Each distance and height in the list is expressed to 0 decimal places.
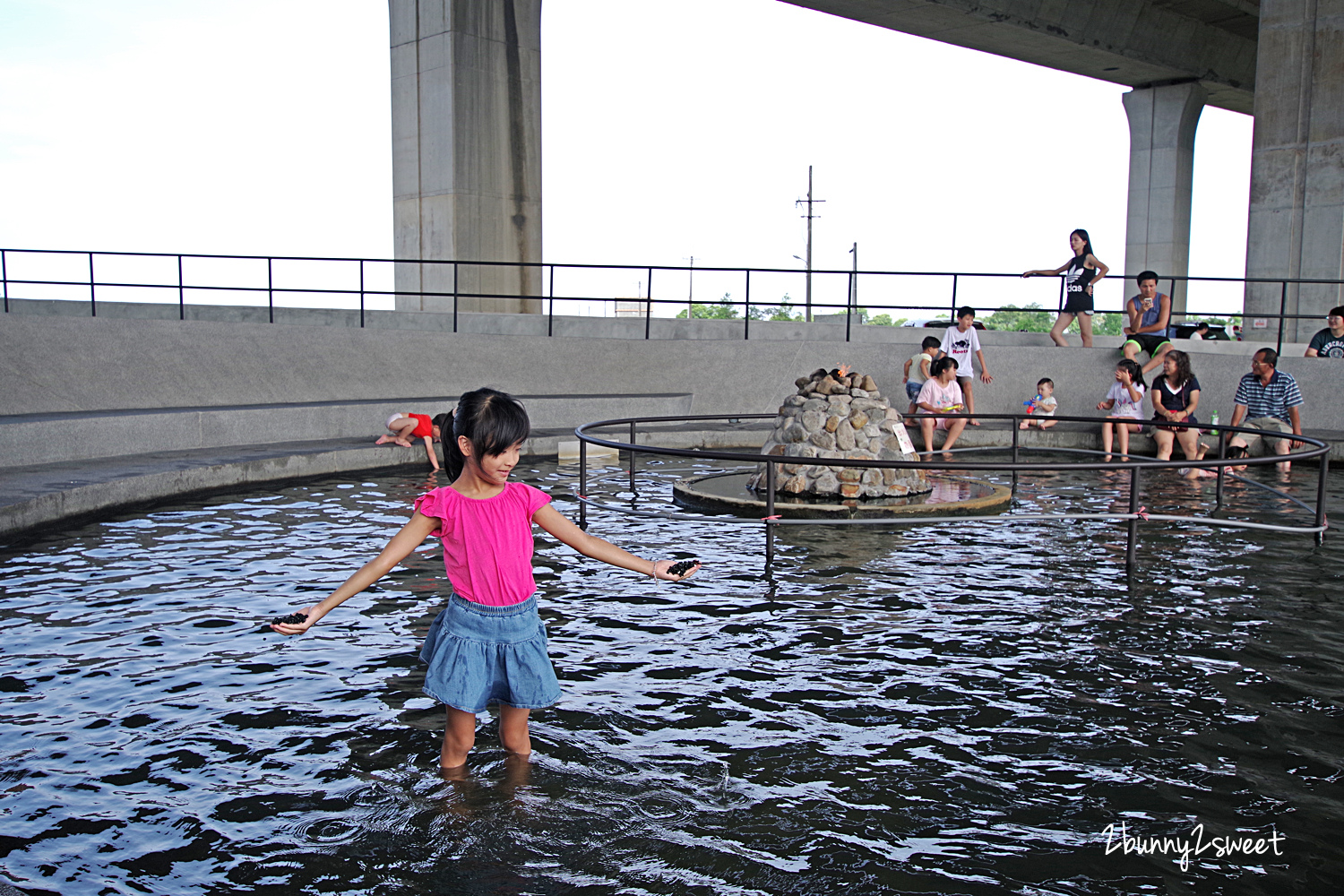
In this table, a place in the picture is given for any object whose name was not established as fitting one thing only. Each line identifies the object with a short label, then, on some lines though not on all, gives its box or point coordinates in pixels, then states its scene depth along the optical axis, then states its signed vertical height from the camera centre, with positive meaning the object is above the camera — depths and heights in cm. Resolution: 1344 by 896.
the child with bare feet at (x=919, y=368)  1656 -31
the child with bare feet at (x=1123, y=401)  1486 -73
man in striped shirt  1391 -63
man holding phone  1729 +50
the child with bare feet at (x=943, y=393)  1458 -63
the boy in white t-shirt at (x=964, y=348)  1669 +3
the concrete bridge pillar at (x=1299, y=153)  2131 +415
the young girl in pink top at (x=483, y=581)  393 -89
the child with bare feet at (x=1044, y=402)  1655 -83
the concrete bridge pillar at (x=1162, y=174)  3294 +564
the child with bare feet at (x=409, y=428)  1367 -112
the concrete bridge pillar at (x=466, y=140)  2109 +418
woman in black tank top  1681 +113
